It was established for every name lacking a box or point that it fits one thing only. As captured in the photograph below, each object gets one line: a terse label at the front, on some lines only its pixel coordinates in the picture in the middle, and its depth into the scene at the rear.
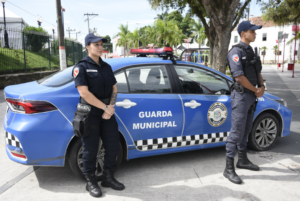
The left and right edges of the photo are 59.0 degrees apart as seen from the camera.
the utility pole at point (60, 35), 12.22
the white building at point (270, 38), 49.31
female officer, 2.62
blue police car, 2.82
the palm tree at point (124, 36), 60.78
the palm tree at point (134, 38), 58.44
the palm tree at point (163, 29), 39.88
